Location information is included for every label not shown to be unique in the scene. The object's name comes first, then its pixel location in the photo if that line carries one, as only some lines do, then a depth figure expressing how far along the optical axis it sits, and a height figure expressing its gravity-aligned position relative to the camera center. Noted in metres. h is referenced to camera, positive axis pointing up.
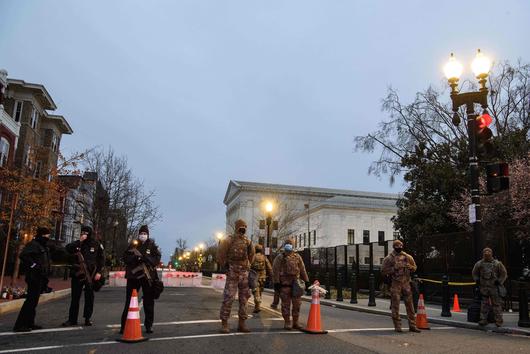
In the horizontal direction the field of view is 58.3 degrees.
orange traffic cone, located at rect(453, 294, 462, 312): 15.40 -0.96
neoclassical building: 89.31 +9.77
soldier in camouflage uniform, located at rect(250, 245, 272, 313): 13.28 +0.10
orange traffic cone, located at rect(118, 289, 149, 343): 7.45 -0.95
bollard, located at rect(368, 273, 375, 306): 16.38 -0.76
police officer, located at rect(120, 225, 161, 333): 8.39 -0.09
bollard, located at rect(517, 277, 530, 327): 10.46 -0.73
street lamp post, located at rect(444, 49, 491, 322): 11.94 +4.20
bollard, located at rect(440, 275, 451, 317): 12.97 -0.69
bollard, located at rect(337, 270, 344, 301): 18.75 -0.72
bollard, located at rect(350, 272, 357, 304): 17.62 -0.69
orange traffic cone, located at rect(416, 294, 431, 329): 10.45 -0.95
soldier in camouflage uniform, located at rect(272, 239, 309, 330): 9.36 -0.12
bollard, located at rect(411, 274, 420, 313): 12.90 -0.56
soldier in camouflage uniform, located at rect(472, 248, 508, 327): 10.93 -0.11
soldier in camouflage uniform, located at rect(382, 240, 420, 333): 9.85 -0.10
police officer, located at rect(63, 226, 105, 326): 9.34 -0.08
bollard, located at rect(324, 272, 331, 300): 20.12 -0.82
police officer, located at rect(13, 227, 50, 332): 8.66 -0.17
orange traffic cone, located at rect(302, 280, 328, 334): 8.87 -0.89
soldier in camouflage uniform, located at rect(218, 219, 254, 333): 8.74 +0.04
